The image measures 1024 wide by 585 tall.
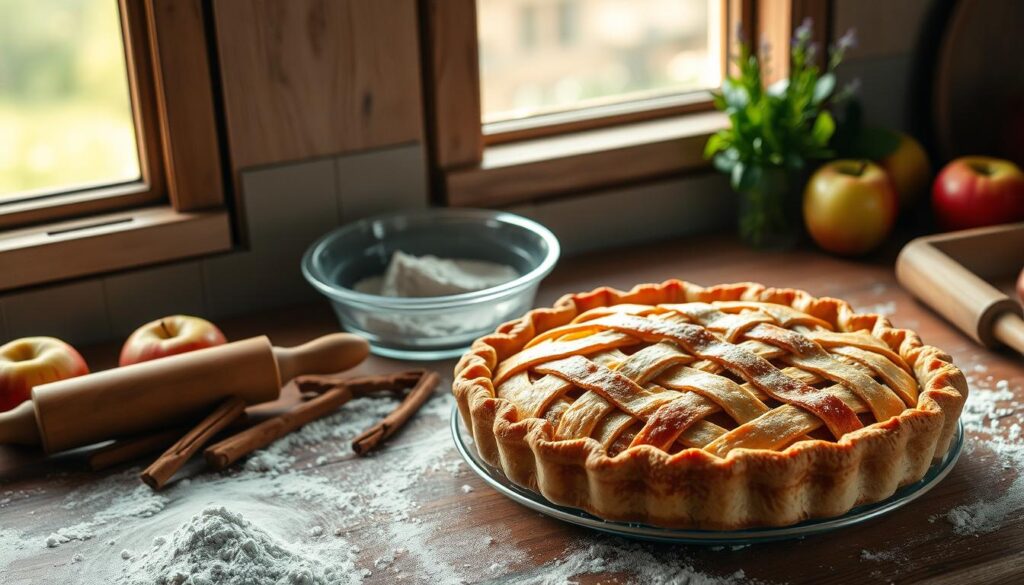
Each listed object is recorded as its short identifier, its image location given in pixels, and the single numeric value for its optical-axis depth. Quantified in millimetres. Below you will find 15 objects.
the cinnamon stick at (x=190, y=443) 1107
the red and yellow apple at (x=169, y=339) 1259
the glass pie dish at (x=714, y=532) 938
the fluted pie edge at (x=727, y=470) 924
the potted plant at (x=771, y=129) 1614
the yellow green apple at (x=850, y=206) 1604
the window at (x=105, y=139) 1367
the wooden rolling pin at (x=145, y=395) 1135
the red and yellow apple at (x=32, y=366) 1201
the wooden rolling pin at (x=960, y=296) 1318
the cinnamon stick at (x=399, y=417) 1180
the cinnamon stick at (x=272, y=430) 1143
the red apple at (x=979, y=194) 1612
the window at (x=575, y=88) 1570
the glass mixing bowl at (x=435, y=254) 1357
